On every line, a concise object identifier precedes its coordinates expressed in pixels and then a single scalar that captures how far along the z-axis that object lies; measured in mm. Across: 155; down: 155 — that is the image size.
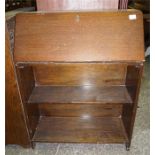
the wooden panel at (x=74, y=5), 1499
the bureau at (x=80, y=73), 1307
